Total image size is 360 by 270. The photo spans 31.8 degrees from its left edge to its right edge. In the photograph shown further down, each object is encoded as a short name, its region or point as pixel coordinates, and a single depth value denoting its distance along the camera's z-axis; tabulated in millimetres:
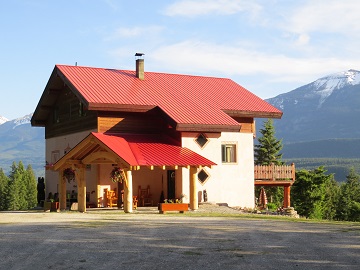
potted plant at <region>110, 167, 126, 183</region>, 27453
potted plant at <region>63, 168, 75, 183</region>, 31281
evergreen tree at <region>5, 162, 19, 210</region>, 116625
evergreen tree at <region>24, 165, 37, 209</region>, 127950
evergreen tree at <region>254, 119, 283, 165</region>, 82650
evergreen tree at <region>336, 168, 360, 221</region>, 70125
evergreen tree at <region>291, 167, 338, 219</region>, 62906
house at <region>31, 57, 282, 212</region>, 29344
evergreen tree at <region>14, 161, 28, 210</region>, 121888
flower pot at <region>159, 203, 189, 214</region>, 27031
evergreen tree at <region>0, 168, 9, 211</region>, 117094
